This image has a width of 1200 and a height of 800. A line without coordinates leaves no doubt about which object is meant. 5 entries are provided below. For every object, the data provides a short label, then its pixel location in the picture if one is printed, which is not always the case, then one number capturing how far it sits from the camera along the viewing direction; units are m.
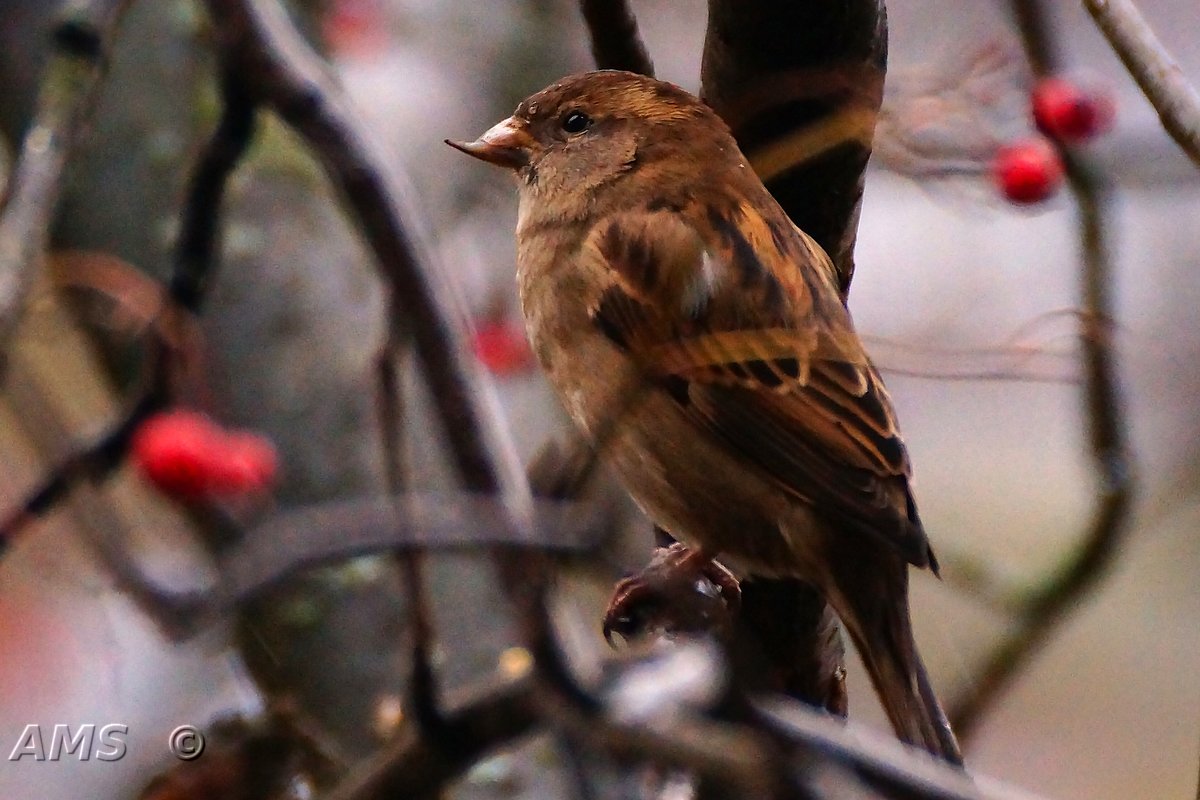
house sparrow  5.03
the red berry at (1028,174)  5.93
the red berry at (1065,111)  5.87
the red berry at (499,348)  7.62
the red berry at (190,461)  4.55
